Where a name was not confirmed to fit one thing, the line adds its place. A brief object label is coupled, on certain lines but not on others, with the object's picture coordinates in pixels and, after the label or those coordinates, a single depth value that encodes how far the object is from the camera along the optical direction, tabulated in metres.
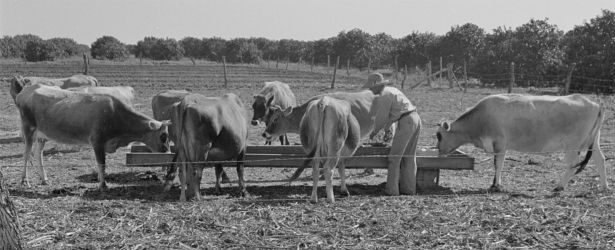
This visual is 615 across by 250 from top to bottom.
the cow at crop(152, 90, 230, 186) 13.44
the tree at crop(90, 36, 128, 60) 71.06
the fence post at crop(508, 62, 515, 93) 28.50
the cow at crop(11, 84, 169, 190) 10.55
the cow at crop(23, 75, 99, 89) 19.67
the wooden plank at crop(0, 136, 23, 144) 16.31
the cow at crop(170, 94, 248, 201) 9.16
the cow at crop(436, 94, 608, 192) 10.58
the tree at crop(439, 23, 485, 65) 57.06
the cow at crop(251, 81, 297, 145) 13.03
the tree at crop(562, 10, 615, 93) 31.12
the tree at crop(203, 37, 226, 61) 87.50
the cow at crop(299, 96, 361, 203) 8.83
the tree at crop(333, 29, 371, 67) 71.38
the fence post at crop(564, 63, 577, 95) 26.27
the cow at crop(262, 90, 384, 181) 10.13
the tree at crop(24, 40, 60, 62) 64.81
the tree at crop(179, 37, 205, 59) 93.12
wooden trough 10.34
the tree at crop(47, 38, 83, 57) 73.59
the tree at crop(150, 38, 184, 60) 76.44
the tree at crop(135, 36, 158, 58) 78.88
